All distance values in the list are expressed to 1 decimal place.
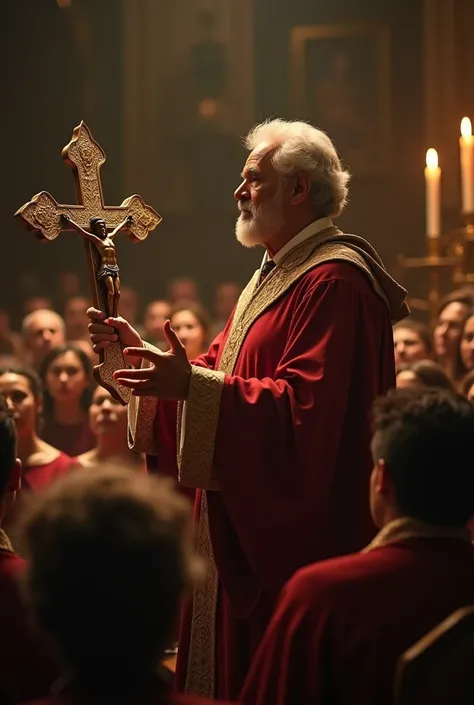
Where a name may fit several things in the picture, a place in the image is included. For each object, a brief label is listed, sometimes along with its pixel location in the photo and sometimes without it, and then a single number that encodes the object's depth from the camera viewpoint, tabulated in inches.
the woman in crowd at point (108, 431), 426.8
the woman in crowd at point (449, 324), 465.7
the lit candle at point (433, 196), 440.7
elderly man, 226.1
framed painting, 944.4
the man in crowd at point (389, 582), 146.4
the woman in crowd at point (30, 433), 390.9
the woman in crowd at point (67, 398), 490.4
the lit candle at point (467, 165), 410.3
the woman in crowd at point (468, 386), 338.3
